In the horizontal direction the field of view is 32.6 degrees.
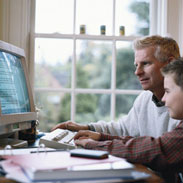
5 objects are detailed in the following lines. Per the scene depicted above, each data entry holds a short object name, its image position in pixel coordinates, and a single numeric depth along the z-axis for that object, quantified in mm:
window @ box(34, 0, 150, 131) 2375
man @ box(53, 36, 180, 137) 1631
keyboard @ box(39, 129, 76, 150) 1229
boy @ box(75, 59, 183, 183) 1045
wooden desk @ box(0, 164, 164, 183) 804
